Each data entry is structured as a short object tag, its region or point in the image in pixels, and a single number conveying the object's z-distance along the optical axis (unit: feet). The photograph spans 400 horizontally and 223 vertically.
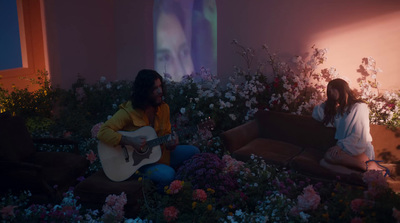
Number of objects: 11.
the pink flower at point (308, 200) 8.02
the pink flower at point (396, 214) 6.63
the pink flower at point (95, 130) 15.34
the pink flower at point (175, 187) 9.08
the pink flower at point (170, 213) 8.70
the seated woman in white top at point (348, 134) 11.69
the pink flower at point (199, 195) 9.18
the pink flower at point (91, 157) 13.02
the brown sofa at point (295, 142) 12.09
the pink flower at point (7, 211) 8.32
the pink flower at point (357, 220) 6.94
